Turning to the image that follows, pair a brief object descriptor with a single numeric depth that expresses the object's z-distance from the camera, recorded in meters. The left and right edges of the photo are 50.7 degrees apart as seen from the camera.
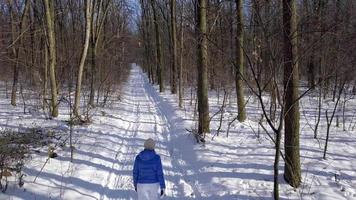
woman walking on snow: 6.44
